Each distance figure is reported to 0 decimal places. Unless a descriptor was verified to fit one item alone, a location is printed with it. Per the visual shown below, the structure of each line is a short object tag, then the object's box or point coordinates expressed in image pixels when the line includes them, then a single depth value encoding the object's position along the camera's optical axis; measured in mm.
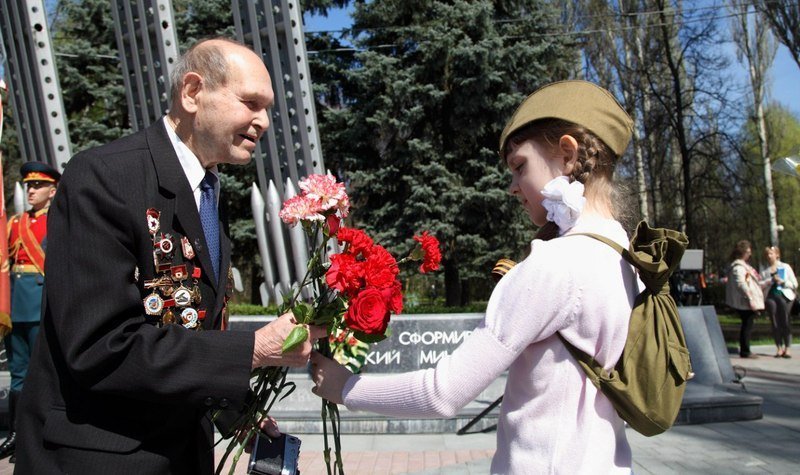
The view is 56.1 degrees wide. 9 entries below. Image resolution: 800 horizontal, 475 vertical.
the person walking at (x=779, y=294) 12180
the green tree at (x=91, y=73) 19578
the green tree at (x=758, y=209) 32031
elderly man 1532
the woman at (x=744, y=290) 11969
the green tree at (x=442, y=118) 18625
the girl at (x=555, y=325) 1614
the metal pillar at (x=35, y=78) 10461
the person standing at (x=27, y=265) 5914
